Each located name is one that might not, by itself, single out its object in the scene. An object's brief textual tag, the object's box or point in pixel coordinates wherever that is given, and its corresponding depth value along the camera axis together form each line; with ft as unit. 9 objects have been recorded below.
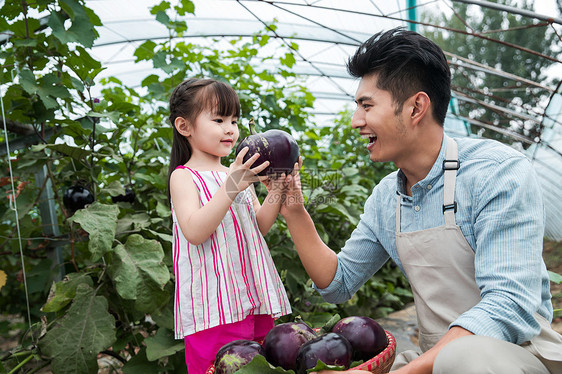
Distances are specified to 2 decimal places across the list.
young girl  5.27
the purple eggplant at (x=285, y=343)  4.00
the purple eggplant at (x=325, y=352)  3.76
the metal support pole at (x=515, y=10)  8.29
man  3.90
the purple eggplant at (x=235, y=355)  3.92
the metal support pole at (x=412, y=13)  18.34
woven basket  3.78
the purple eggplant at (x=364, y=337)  4.16
